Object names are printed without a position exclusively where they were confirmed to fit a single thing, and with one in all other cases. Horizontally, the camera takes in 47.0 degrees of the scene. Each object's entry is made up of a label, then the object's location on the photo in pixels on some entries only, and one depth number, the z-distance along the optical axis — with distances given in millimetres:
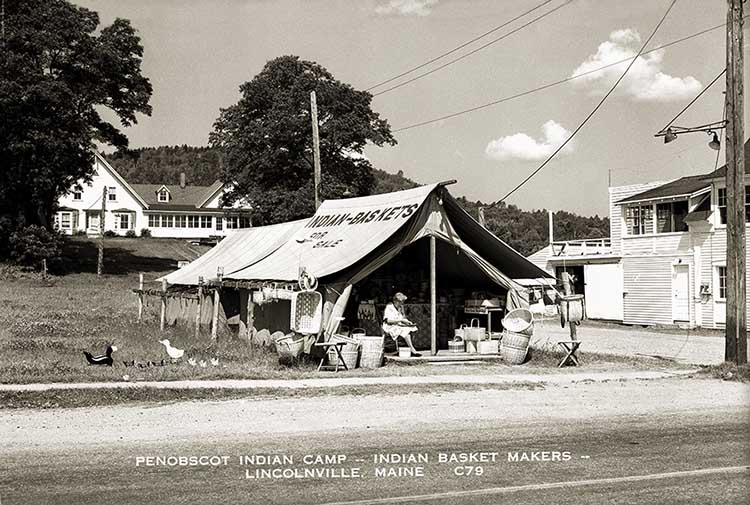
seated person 16953
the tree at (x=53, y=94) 42125
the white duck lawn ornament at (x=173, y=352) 15164
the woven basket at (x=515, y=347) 16891
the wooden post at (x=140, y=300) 25750
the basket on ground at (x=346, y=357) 15594
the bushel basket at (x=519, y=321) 17031
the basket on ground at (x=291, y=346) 15297
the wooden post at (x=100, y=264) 45812
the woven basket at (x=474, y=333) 18203
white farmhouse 70062
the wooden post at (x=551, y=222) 45244
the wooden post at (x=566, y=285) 17927
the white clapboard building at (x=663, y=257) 30125
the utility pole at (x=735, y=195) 15836
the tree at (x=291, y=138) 49469
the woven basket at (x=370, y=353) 15820
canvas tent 16719
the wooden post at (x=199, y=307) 19703
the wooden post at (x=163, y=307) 22520
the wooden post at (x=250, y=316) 18156
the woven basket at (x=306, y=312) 15445
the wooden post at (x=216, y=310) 18430
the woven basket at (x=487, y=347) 17906
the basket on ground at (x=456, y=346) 18156
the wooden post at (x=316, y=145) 27984
